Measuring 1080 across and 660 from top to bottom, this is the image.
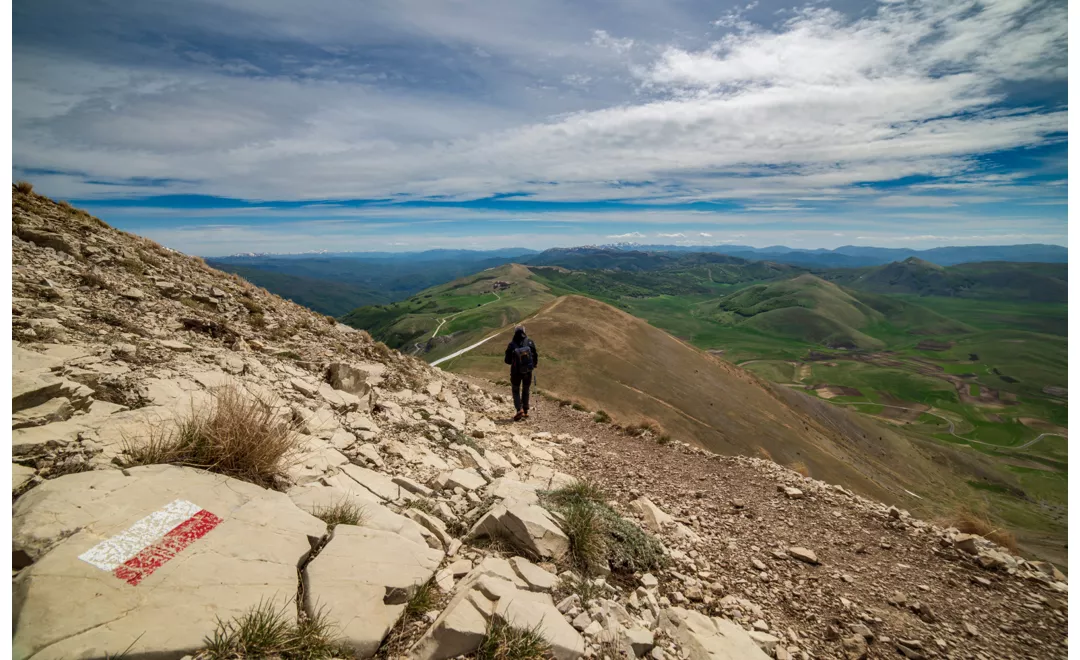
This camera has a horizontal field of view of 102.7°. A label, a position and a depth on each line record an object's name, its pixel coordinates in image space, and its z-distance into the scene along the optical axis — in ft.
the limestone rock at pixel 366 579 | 12.89
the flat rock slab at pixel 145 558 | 10.17
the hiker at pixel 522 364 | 52.24
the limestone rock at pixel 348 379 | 37.99
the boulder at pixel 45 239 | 40.78
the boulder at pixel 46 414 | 17.42
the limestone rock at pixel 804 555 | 28.30
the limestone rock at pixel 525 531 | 20.45
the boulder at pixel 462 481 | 26.15
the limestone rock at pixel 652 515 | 29.01
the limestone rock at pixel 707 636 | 18.37
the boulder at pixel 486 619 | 13.19
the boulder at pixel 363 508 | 18.28
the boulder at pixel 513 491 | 24.39
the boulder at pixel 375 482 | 22.89
